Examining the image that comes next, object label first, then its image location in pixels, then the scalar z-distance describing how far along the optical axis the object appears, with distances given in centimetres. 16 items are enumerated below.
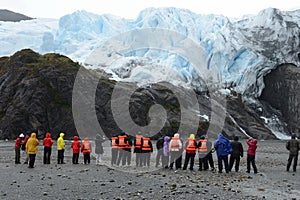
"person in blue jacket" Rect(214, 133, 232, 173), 1465
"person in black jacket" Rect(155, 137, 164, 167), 1628
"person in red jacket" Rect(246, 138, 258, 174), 1500
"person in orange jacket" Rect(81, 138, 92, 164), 1745
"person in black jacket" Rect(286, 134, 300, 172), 1602
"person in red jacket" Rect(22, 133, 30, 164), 1773
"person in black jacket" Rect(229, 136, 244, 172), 1495
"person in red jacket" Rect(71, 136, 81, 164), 1720
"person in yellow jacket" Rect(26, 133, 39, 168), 1549
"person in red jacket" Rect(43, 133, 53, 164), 1688
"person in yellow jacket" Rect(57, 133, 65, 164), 1722
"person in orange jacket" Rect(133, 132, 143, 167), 1617
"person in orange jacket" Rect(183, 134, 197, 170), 1531
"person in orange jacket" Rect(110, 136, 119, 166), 1650
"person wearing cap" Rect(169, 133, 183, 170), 1567
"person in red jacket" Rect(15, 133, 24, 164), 1725
